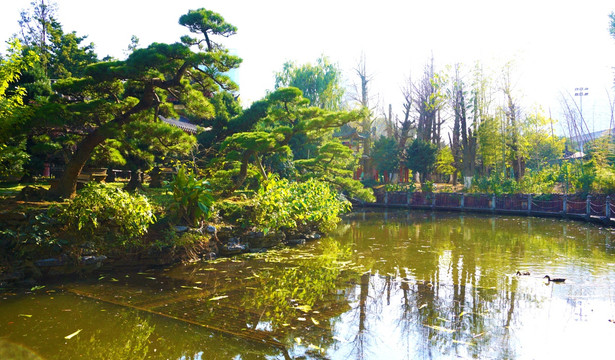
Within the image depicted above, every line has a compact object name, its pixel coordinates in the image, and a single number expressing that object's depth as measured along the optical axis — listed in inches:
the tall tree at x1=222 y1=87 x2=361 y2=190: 436.1
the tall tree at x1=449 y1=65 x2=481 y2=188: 1017.5
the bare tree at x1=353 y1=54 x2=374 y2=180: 1242.0
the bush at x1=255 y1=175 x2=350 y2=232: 402.0
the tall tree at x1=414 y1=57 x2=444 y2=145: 1190.9
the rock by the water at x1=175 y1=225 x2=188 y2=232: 331.9
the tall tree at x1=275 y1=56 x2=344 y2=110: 1203.2
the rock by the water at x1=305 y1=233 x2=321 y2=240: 468.4
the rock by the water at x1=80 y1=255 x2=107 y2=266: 283.3
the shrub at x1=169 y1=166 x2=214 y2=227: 342.3
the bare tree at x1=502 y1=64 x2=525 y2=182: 940.0
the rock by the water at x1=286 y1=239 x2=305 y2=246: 432.6
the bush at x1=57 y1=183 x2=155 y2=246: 286.0
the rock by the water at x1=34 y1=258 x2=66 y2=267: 268.0
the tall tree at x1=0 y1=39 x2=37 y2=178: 288.0
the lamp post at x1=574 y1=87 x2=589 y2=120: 1144.2
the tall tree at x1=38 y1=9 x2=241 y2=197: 323.3
